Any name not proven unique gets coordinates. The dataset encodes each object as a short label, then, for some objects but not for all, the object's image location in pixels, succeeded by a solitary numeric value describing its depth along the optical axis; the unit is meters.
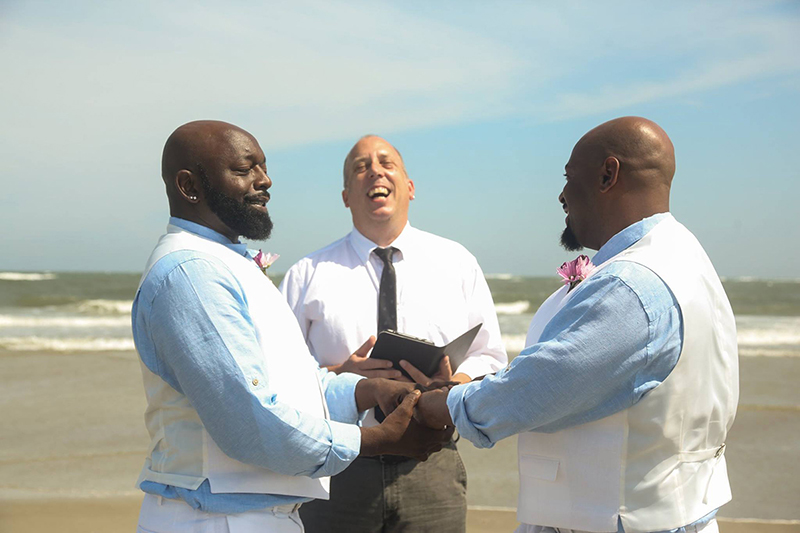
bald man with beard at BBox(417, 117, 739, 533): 2.26
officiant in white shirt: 3.71
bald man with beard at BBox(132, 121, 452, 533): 2.34
